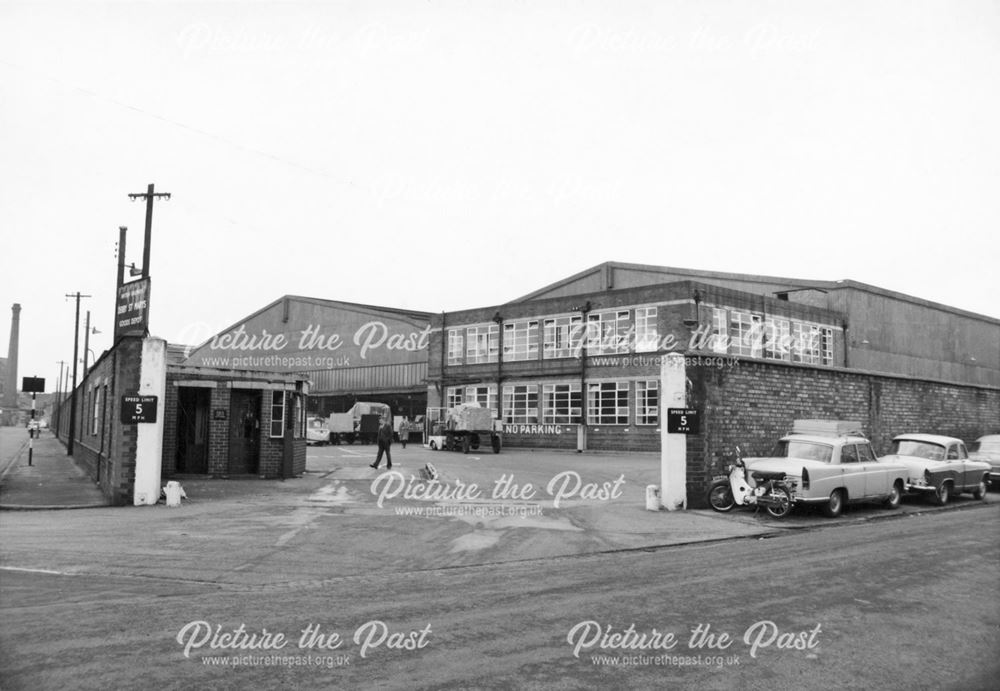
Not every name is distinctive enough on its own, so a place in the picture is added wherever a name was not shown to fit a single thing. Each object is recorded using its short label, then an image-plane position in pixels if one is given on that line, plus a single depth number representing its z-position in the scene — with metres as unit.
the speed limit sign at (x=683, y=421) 16.25
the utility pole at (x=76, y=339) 46.87
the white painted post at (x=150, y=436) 16.20
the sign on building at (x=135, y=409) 16.19
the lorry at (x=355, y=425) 48.25
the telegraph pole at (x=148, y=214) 22.06
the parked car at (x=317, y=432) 46.12
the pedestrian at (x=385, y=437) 24.45
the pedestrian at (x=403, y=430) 46.83
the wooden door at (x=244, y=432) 21.83
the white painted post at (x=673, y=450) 16.23
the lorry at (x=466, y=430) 38.75
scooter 14.99
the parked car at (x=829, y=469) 15.13
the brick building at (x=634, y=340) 42.16
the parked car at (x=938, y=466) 18.38
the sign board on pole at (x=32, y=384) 34.06
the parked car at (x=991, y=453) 22.30
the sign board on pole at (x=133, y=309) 17.03
